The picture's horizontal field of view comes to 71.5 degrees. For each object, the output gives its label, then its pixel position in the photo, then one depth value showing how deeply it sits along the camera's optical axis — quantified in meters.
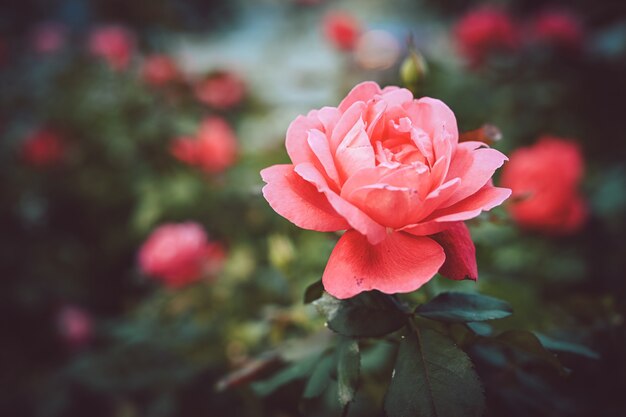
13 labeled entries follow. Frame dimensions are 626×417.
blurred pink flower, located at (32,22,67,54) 2.04
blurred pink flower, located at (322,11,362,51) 2.18
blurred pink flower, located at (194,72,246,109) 1.87
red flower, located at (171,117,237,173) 1.38
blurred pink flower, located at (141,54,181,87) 1.69
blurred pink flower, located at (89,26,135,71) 1.86
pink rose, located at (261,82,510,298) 0.35
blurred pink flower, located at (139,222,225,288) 1.00
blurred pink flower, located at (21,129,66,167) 1.64
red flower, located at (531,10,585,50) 1.63
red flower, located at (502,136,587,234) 1.01
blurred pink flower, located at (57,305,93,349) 1.41
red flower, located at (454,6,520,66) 1.80
